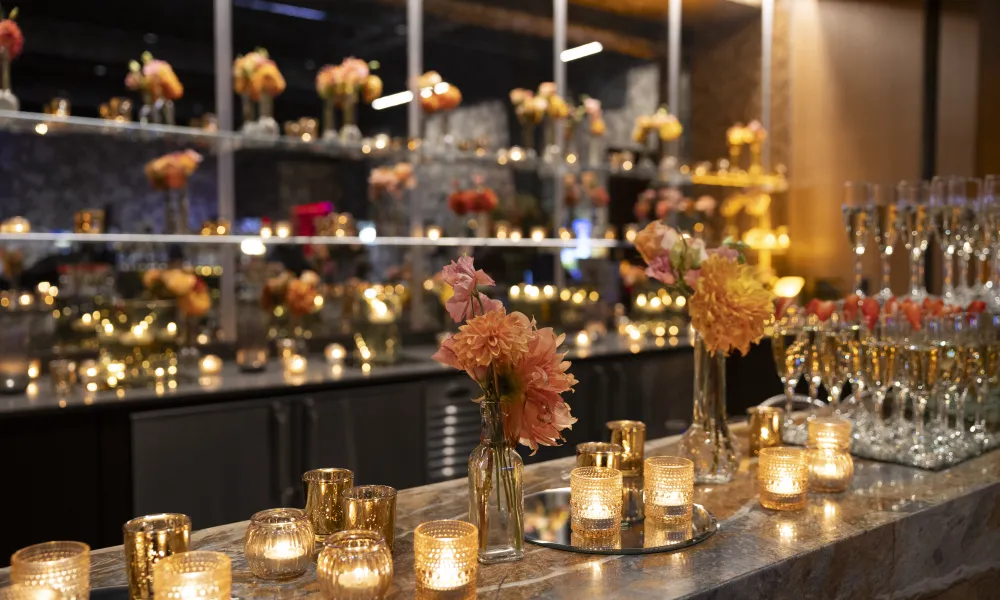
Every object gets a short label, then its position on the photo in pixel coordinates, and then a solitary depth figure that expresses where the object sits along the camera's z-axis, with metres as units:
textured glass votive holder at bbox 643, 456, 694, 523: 1.45
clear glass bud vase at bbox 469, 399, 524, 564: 1.28
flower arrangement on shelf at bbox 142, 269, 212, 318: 3.60
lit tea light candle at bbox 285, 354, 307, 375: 3.71
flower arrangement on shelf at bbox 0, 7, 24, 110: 3.36
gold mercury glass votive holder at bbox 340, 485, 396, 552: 1.29
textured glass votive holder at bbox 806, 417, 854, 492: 1.67
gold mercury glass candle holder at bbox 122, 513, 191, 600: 1.14
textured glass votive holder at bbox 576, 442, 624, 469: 1.57
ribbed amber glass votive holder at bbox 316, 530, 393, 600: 1.09
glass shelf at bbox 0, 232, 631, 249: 3.64
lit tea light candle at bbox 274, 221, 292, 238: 4.07
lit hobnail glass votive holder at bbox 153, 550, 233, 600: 1.02
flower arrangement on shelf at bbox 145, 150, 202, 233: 3.74
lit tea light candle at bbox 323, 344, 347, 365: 3.99
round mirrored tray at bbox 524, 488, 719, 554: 1.36
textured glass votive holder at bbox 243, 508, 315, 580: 1.22
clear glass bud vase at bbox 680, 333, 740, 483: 1.74
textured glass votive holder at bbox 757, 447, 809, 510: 1.56
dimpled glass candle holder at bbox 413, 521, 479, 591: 1.11
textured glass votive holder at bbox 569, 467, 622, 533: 1.39
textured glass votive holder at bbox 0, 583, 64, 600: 1.06
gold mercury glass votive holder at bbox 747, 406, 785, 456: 1.92
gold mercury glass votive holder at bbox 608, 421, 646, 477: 1.75
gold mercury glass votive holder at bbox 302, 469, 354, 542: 1.37
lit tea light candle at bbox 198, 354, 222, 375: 3.60
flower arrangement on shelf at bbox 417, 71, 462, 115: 4.38
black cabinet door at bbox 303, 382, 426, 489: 3.42
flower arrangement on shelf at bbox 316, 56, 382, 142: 4.11
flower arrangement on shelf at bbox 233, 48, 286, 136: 3.89
